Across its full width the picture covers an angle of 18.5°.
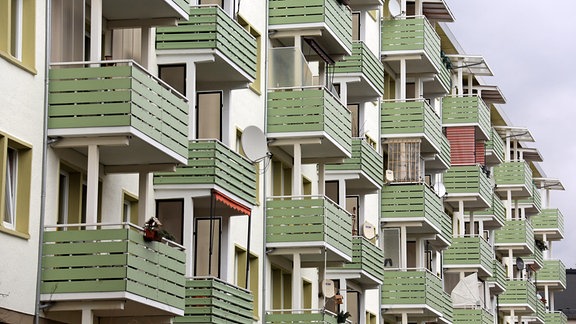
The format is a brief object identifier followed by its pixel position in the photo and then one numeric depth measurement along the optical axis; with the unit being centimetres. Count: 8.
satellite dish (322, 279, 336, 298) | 5403
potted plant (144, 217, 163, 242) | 3594
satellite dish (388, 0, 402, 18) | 6556
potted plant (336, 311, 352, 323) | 5206
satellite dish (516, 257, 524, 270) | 9369
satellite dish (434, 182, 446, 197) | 7350
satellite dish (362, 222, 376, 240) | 6075
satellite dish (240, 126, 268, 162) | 4594
